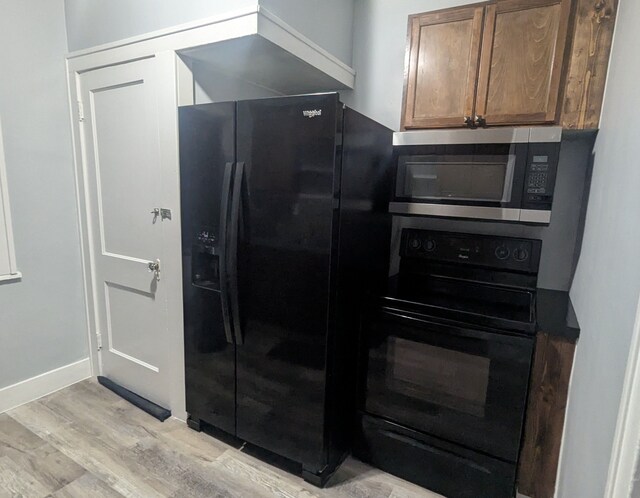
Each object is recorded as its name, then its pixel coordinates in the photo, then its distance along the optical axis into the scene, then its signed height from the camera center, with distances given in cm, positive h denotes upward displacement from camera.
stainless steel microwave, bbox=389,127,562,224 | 153 +10
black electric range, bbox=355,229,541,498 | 146 -77
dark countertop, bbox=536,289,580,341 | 139 -50
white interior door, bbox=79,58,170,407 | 197 -20
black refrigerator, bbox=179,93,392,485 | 149 -31
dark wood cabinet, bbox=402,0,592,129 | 156 +61
